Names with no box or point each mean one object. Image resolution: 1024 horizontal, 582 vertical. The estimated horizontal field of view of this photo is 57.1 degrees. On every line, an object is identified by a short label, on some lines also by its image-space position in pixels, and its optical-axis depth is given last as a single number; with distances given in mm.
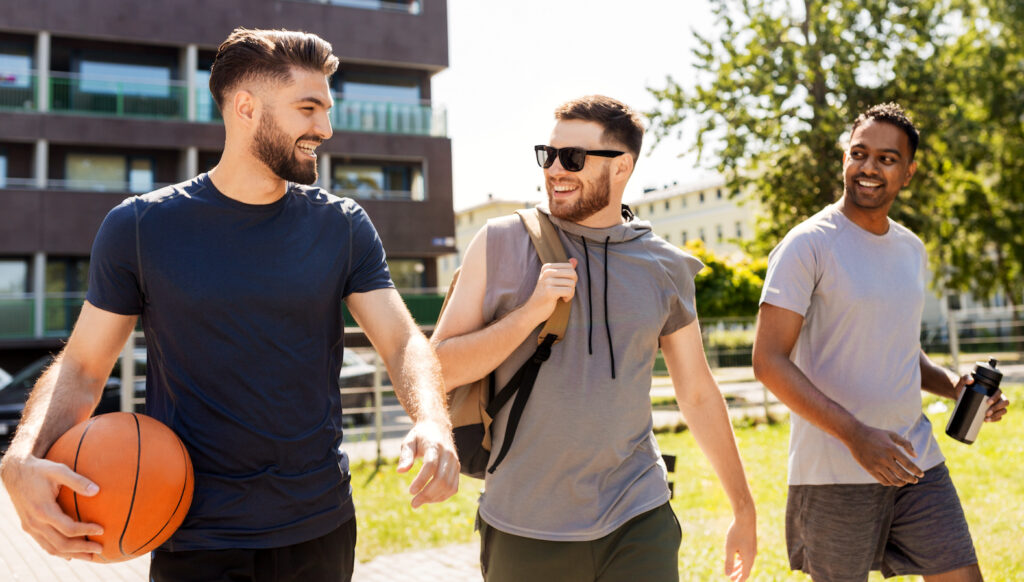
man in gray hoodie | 3207
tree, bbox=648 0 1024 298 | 24328
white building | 83688
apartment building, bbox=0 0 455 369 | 29062
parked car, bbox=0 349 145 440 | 15016
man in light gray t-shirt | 3996
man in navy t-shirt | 2768
